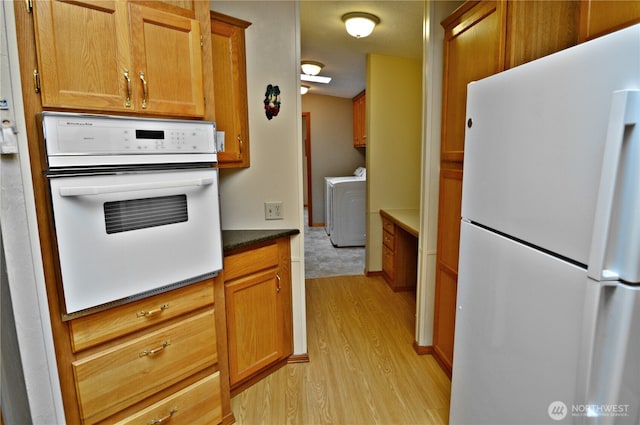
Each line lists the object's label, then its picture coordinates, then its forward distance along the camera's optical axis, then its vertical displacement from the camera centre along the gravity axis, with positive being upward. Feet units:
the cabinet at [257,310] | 6.12 -2.83
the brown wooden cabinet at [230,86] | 6.05 +1.39
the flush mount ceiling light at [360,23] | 8.34 +3.40
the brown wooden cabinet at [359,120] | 18.30 +2.26
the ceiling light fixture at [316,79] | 15.28 +3.75
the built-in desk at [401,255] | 11.25 -3.14
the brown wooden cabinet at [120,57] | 3.60 +1.25
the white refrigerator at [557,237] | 2.32 -0.66
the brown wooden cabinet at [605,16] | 3.78 +1.63
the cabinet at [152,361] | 4.09 -2.61
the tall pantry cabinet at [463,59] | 4.76 +1.55
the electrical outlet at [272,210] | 7.01 -1.00
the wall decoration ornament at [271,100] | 6.68 +1.19
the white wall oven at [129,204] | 3.65 -0.49
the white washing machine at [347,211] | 15.98 -2.37
